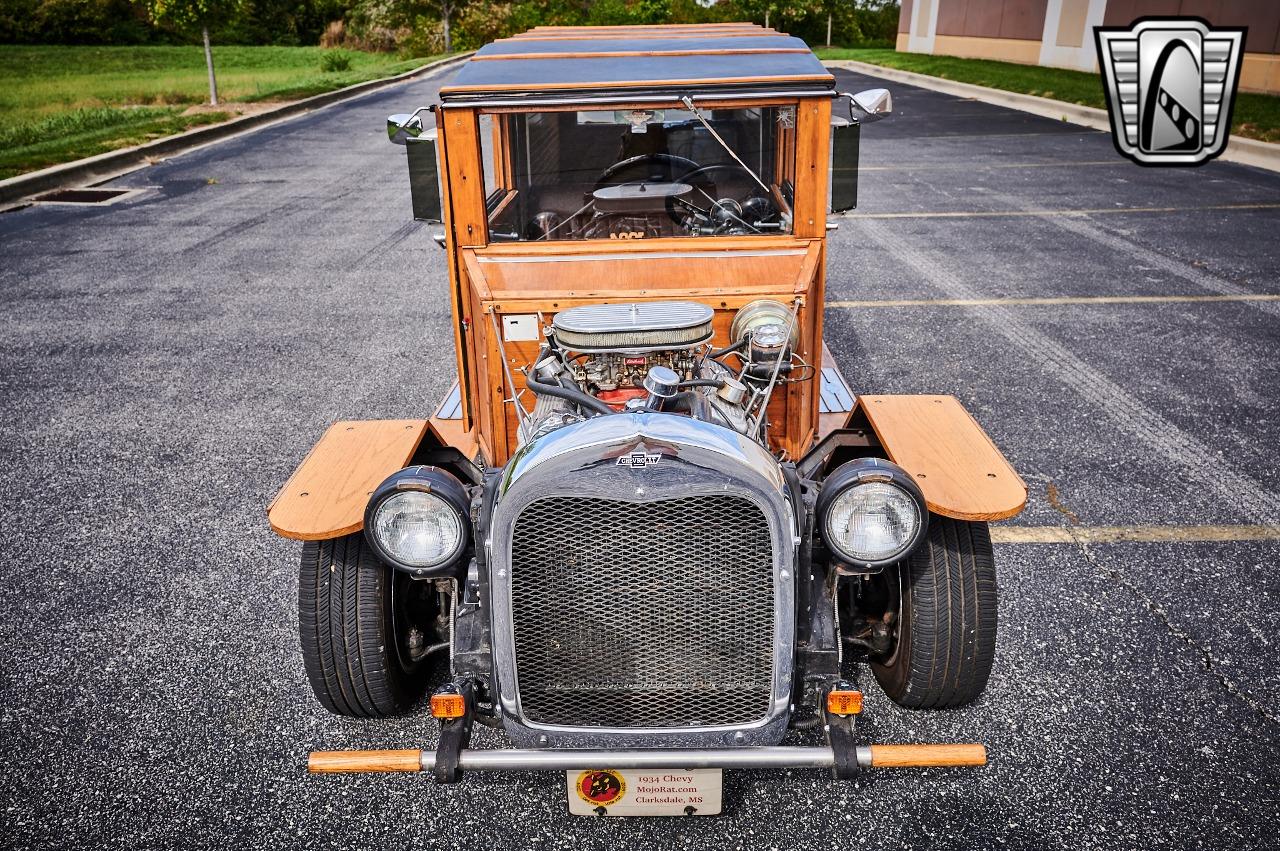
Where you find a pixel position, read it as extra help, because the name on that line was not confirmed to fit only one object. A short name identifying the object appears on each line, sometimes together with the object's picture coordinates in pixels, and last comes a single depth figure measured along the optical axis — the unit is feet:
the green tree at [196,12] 53.52
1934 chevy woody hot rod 7.56
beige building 59.72
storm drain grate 36.76
